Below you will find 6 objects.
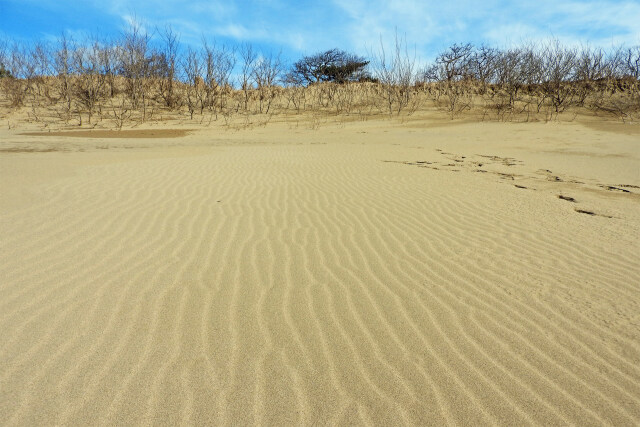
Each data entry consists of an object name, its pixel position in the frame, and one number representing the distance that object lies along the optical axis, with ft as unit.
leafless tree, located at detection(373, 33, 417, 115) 71.93
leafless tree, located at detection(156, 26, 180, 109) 71.97
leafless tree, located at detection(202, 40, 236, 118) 70.03
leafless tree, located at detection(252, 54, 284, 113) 73.97
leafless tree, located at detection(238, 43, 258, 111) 72.90
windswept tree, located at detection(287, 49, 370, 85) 119.44
